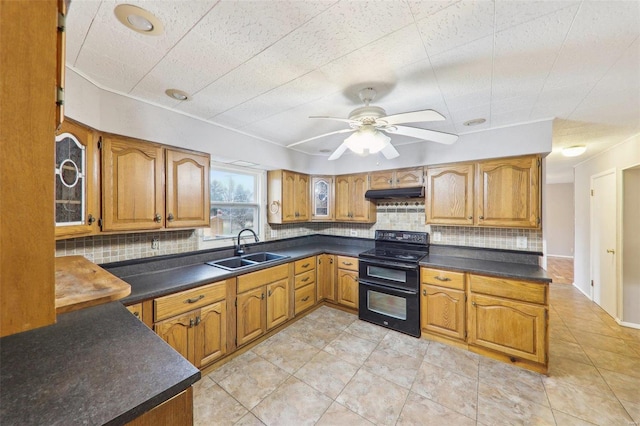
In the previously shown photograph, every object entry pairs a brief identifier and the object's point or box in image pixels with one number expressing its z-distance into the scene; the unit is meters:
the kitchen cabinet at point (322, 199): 3.91
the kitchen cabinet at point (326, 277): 3.52
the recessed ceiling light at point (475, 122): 2.45
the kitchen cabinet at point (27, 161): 0.40
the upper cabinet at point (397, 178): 3.18
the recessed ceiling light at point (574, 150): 3.31
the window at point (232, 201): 2.95
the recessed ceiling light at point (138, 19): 1.14
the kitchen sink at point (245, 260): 2.75
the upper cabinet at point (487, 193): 2.48
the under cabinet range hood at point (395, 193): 3.06
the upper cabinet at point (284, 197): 3.41
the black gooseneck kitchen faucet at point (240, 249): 2.98
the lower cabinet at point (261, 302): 2.45
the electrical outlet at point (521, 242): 2.72
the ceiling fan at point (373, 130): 1.78
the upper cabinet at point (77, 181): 1.52
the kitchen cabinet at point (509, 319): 2.20
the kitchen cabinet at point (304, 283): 3.14
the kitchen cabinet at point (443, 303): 2.57
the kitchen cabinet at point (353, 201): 3.63
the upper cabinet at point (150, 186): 1.87
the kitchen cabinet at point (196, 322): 1.90
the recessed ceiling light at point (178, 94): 1.92
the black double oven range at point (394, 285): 2.80
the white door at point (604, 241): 3.23
